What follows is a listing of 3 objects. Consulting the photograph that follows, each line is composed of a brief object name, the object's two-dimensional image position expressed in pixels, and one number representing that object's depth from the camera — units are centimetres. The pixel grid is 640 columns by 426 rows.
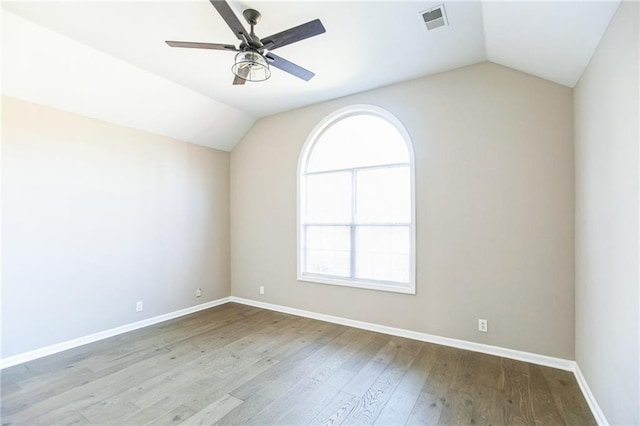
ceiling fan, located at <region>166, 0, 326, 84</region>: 200
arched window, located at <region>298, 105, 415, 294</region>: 368
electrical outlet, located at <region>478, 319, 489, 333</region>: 309
